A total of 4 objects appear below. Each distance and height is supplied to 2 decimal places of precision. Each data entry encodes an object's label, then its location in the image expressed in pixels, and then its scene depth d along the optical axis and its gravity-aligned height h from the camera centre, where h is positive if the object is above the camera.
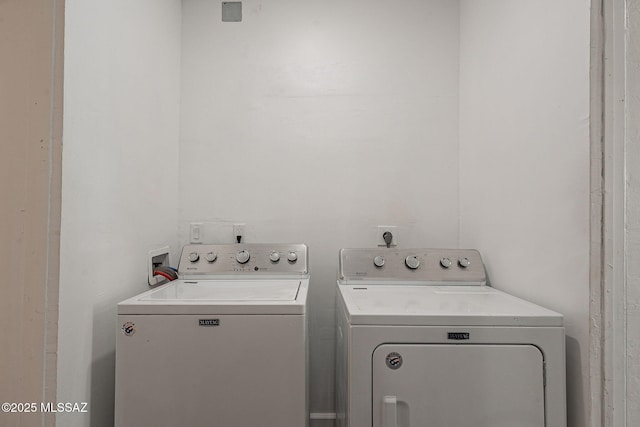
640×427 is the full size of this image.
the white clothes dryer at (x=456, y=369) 1.05 -0.46
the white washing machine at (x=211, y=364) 1.13 -0.48
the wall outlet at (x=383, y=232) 2.00 -0.09
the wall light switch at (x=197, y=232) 2.01 -0.10
